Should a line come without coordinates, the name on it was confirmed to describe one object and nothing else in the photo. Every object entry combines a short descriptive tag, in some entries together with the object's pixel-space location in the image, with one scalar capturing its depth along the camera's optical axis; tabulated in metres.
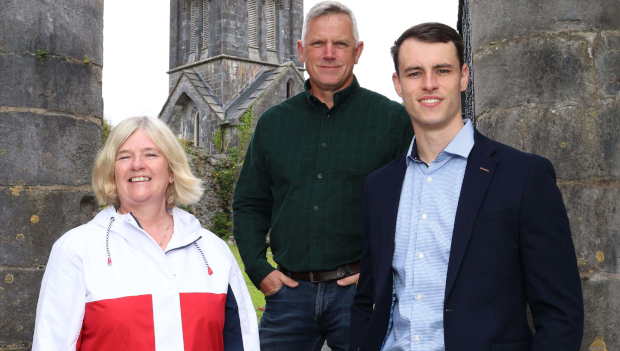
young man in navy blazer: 1.84
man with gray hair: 2.81
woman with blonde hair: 1.99
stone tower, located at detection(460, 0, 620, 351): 2.89
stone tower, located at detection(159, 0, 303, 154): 25.77
